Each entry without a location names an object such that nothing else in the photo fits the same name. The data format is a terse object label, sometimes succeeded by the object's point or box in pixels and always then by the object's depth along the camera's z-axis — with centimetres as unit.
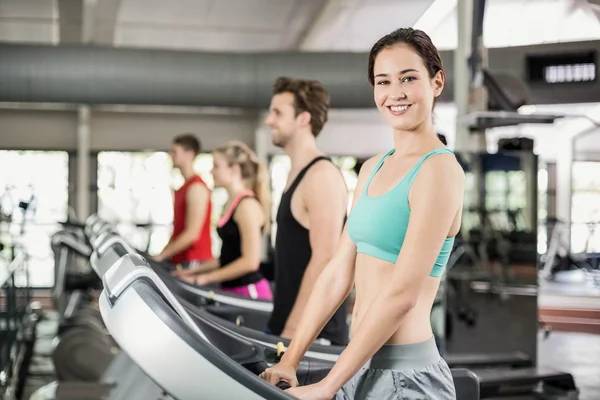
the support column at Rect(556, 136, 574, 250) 1141
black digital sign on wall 536
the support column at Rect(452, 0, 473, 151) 470
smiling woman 113
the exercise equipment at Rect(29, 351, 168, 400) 206
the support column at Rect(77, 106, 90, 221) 945
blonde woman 293
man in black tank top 200
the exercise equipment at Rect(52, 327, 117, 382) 382
